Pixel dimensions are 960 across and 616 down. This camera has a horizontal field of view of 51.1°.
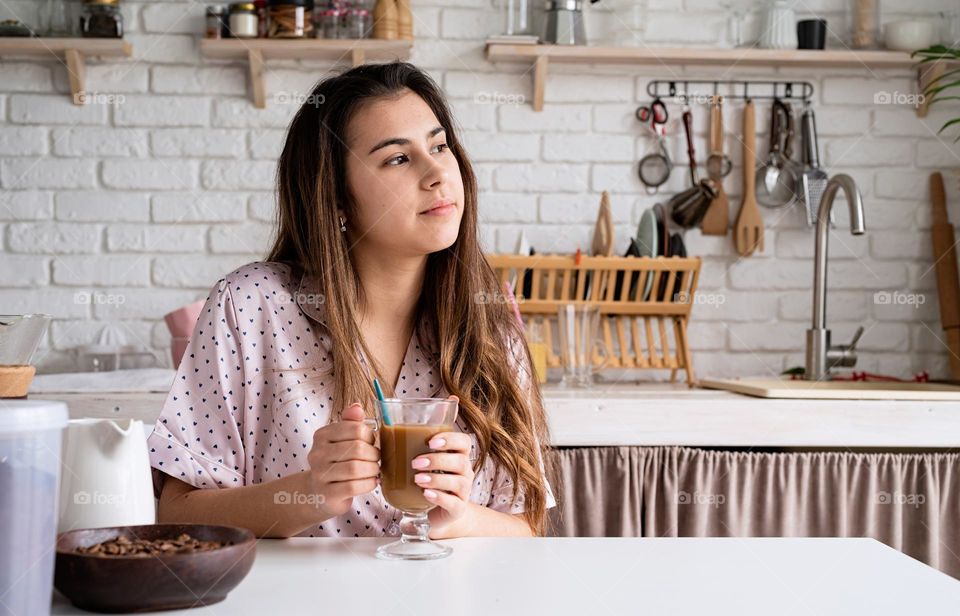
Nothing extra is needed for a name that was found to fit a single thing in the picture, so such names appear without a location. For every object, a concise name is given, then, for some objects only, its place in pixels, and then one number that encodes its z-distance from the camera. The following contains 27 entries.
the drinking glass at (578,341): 2.61
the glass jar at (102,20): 2.79
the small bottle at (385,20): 2.81
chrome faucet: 2.68
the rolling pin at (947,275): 2.91
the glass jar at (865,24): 2.96
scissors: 2.96
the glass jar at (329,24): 2.84
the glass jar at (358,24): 2.84
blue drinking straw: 1.13
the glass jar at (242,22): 2.82
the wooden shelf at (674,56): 2.82
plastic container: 0.73
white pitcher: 1.02
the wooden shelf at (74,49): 2.77
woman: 1.47
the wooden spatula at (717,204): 2.96
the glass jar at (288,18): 2.81
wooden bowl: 0.86
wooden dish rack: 2.76
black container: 2.91
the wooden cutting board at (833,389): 2.37
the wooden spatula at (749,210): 2.96
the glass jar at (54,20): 2.82
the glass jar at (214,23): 2.83
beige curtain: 2.29
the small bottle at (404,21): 2.84
